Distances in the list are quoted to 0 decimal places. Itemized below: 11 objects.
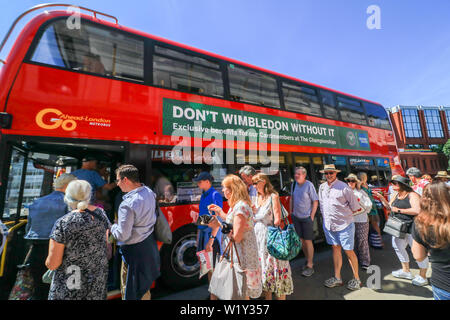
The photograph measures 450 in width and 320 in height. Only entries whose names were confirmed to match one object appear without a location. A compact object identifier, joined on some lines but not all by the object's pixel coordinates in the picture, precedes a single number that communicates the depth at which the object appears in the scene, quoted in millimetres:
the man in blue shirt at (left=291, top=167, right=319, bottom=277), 3903
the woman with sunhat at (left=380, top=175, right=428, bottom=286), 3203
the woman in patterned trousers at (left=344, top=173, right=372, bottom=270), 3918
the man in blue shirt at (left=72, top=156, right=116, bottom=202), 3159
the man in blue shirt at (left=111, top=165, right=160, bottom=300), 2201
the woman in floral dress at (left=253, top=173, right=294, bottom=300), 2447
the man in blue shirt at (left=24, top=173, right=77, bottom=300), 2371
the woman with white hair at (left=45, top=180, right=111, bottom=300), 1647
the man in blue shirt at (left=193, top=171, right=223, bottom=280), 2975
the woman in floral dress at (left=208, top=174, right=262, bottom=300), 2020
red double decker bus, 2635
